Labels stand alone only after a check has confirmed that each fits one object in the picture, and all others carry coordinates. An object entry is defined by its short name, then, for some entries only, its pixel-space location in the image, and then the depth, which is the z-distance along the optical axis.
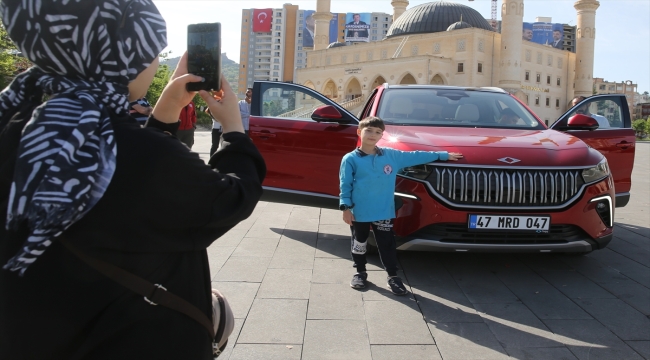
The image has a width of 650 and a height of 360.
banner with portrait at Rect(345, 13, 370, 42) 148.00
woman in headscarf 1.28
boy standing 4.55
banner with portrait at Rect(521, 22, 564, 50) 131.75
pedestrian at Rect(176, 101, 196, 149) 10.16
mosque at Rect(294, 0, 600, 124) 73.56
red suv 4.70
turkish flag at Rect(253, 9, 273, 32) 155.96
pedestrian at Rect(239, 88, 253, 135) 11.17
